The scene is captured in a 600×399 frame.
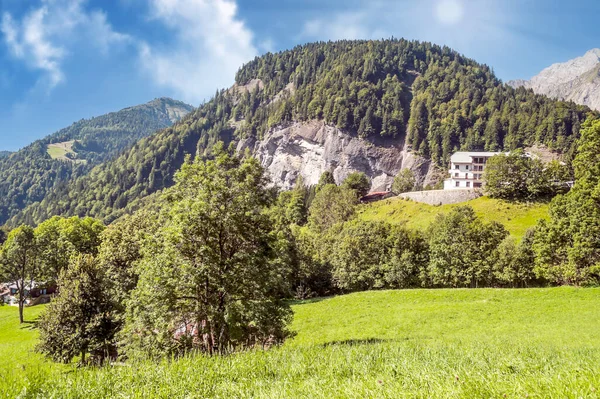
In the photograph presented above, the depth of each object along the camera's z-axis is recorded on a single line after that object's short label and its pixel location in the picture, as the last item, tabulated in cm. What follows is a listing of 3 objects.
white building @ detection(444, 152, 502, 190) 12544
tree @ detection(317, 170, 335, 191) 15736
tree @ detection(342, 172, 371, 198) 12716
